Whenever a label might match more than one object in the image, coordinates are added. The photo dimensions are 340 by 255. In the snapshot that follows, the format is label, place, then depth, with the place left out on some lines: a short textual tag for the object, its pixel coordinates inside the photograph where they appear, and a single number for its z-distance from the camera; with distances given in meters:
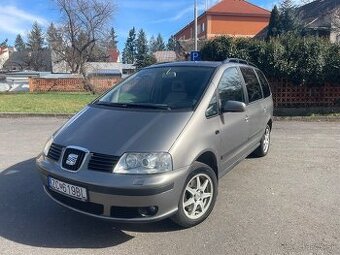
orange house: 61.41
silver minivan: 3.38
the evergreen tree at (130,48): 118.25
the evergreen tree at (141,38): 108.94
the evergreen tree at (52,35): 43.59
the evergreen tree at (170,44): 81.26
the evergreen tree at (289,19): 29.91
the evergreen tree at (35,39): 76.80
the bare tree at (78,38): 41.34
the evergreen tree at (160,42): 114.43
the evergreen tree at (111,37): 44.83
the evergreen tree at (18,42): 121.91
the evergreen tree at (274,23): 29.97
